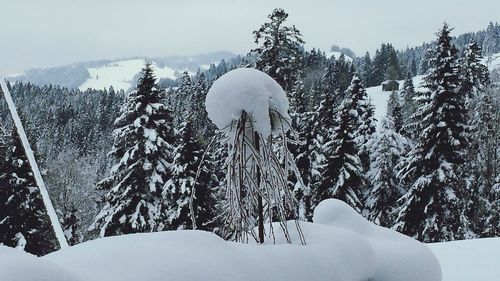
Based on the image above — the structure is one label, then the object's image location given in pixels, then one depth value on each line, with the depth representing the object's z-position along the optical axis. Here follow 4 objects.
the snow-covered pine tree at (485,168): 22.16
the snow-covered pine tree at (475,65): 40.66
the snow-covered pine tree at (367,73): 103.06
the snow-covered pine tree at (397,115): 37.46
